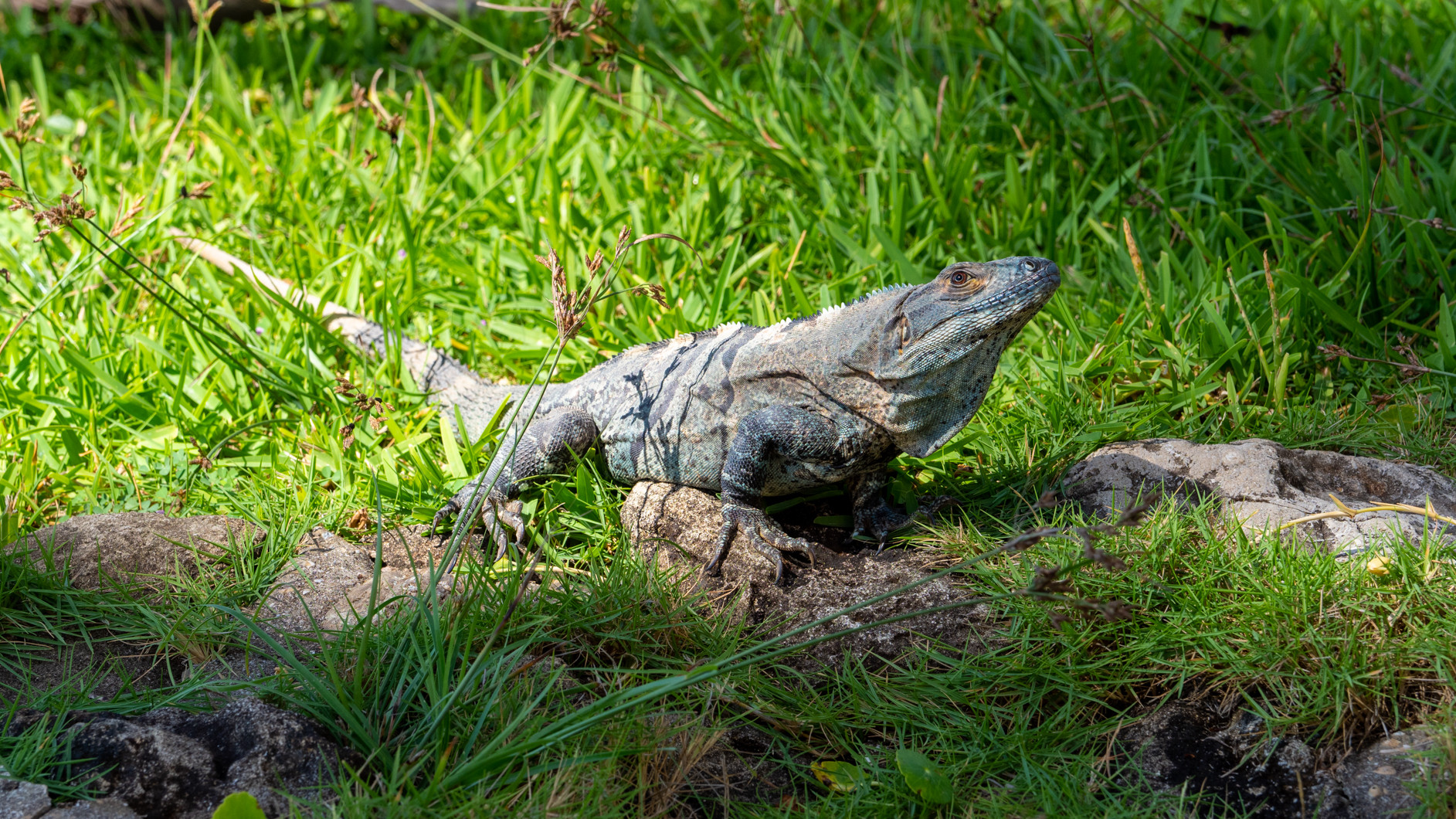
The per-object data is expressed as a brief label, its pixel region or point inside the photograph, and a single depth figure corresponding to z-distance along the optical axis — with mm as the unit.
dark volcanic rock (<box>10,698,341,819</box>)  4891
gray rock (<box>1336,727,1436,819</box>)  5074
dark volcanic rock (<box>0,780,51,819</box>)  4656
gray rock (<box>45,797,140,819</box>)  4687
